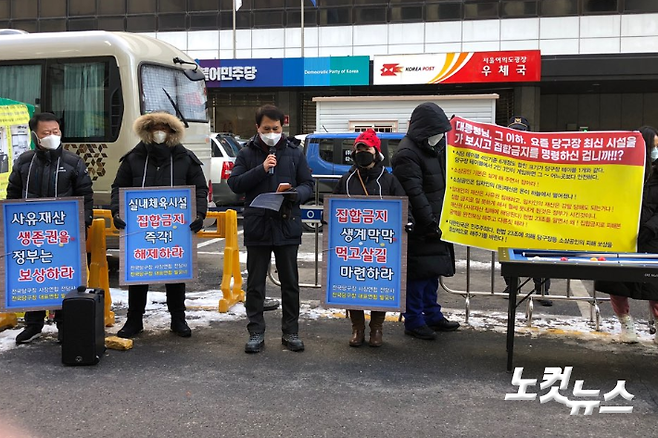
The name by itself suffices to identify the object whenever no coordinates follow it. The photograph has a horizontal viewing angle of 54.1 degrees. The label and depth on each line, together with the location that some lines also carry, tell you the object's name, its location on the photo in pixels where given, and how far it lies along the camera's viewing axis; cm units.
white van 888
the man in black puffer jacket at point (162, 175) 568
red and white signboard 2398
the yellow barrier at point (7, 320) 612
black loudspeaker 511
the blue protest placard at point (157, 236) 575
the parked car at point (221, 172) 1433
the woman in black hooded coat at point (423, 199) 570
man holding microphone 538
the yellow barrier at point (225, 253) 637
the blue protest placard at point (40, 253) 554
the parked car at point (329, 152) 1348
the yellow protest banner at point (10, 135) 684
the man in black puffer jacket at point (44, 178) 571
